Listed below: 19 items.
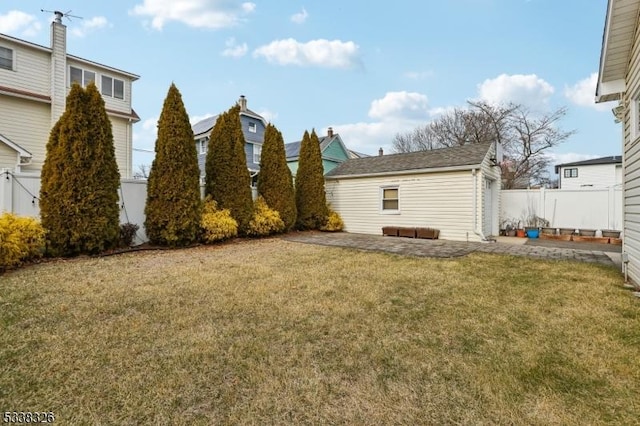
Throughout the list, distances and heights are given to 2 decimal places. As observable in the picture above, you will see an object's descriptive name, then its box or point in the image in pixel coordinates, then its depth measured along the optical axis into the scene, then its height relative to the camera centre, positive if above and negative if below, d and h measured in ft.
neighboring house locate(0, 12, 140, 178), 37.73 +15.23
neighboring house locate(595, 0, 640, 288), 15.85 +7.31
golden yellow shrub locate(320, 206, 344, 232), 43.83 -2.05
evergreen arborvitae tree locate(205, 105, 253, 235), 32.94 +4.02
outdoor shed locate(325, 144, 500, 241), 34.40 +2.21
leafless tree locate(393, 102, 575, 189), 79.51 +19.96
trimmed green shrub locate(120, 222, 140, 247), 27.32 -2.20
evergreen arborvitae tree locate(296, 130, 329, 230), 43.06 +2.75
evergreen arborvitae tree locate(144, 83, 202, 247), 28.19 +2.22
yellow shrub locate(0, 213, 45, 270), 18.58 -1.96
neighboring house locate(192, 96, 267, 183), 75.66 +19.10
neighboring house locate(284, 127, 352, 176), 78.02 +15.23
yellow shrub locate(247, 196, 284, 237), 35.12 -1.40
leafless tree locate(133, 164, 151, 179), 138.82 +17.08
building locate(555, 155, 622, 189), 87.15 +10.84
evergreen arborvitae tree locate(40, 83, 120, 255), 22.66 +2.07
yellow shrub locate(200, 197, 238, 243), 30.25 -1.45
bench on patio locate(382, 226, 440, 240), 36.24 -2.68
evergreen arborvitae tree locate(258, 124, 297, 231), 38.81 +3.77
